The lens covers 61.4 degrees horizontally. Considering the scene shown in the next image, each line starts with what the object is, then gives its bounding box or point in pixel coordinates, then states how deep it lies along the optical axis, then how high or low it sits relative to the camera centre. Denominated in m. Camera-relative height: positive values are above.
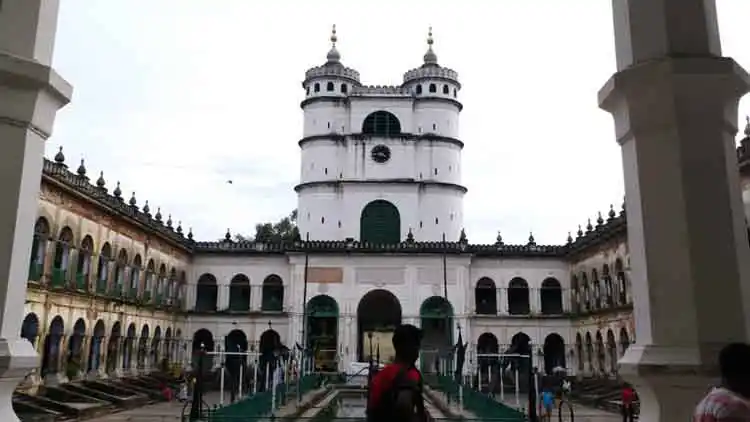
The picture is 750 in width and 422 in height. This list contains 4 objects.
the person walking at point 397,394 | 3.10 -0.28
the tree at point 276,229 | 60.56 +10.48
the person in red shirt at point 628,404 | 15.86 -1.67
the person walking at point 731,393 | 2.72 -0.24
